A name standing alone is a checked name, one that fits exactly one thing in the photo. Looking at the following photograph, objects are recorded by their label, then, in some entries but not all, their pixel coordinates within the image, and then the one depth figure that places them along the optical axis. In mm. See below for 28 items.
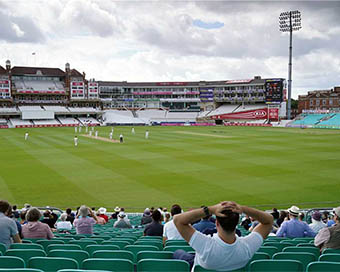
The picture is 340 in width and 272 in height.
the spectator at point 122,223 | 10180
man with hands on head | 2975
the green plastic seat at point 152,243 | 5836
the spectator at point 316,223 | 8150
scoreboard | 78612
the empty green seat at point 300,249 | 4988
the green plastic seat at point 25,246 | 5121
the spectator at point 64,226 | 8945
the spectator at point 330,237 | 5086
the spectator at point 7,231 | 5242
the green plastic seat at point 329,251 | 4936
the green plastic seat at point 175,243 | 5688
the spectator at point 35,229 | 6285
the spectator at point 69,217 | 10222
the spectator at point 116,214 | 12373
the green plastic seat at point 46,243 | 5761
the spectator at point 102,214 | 11711
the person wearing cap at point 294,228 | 7574
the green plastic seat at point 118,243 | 5850
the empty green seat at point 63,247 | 5211
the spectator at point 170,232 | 6391
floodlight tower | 73581
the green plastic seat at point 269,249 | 5062
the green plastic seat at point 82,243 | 5859
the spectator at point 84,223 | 7949
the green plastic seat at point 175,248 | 5148
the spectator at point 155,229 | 7371
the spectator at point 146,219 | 10312
